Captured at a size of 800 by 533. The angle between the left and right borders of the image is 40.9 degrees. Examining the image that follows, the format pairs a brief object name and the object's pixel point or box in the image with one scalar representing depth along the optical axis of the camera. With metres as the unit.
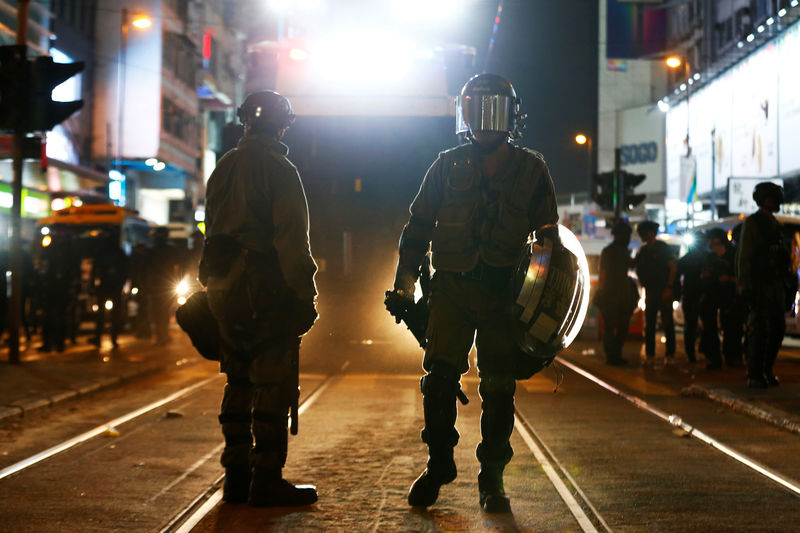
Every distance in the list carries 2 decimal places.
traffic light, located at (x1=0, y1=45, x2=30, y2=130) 12.12
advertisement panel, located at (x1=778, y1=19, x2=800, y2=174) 35.50
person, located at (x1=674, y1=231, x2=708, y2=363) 14.24
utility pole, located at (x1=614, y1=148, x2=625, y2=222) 20.53
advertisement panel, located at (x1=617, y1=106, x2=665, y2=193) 69.12
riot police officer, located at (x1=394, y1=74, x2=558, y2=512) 4.91
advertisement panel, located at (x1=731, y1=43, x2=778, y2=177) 38.25
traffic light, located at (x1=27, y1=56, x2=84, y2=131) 12.22
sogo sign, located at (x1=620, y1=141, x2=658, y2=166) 69.25
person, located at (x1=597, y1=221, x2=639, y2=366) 13.85
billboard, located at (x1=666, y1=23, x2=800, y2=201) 36.31
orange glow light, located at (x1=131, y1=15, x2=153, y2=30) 38.35
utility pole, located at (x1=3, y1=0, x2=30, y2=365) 12.34
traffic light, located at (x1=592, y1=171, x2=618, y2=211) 20.79
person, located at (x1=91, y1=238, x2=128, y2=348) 16.56
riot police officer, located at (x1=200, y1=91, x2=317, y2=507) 4.92
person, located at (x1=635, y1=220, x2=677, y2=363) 14.48
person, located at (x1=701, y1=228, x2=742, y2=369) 13.12
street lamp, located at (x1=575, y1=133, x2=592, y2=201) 36.41
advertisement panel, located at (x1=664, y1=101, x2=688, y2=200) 53.81
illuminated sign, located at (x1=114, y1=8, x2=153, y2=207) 38.59
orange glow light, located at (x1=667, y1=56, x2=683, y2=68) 35.50
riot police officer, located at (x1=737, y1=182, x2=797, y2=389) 9.68
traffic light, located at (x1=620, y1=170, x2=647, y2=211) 20.56
